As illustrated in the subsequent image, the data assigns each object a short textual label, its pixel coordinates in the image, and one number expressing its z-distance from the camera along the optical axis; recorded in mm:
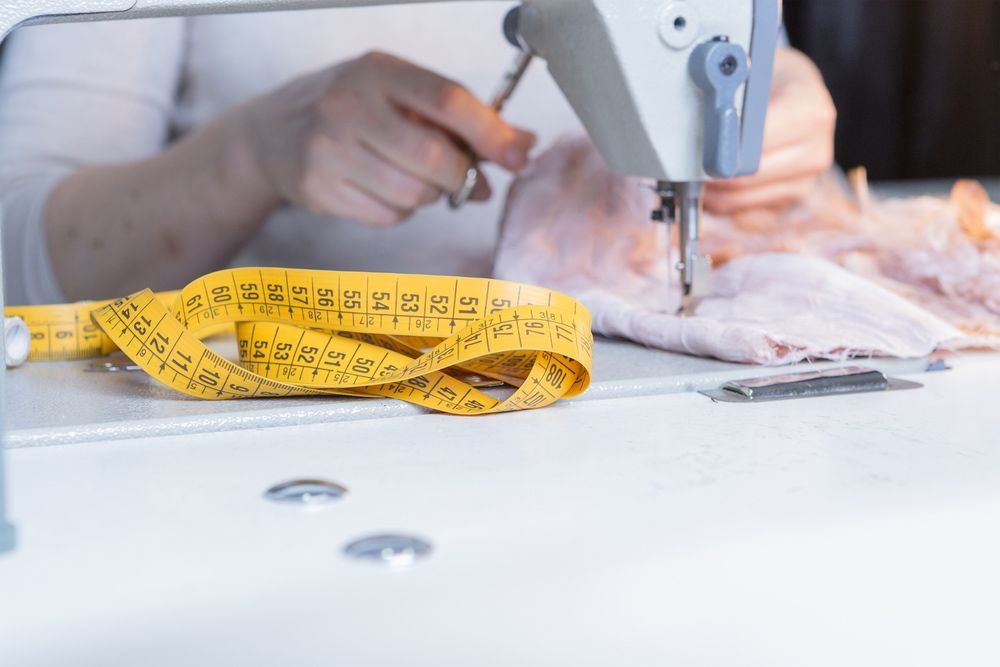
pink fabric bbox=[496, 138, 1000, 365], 843
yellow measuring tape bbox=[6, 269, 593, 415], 769
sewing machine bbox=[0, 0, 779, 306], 823
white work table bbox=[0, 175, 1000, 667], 628
